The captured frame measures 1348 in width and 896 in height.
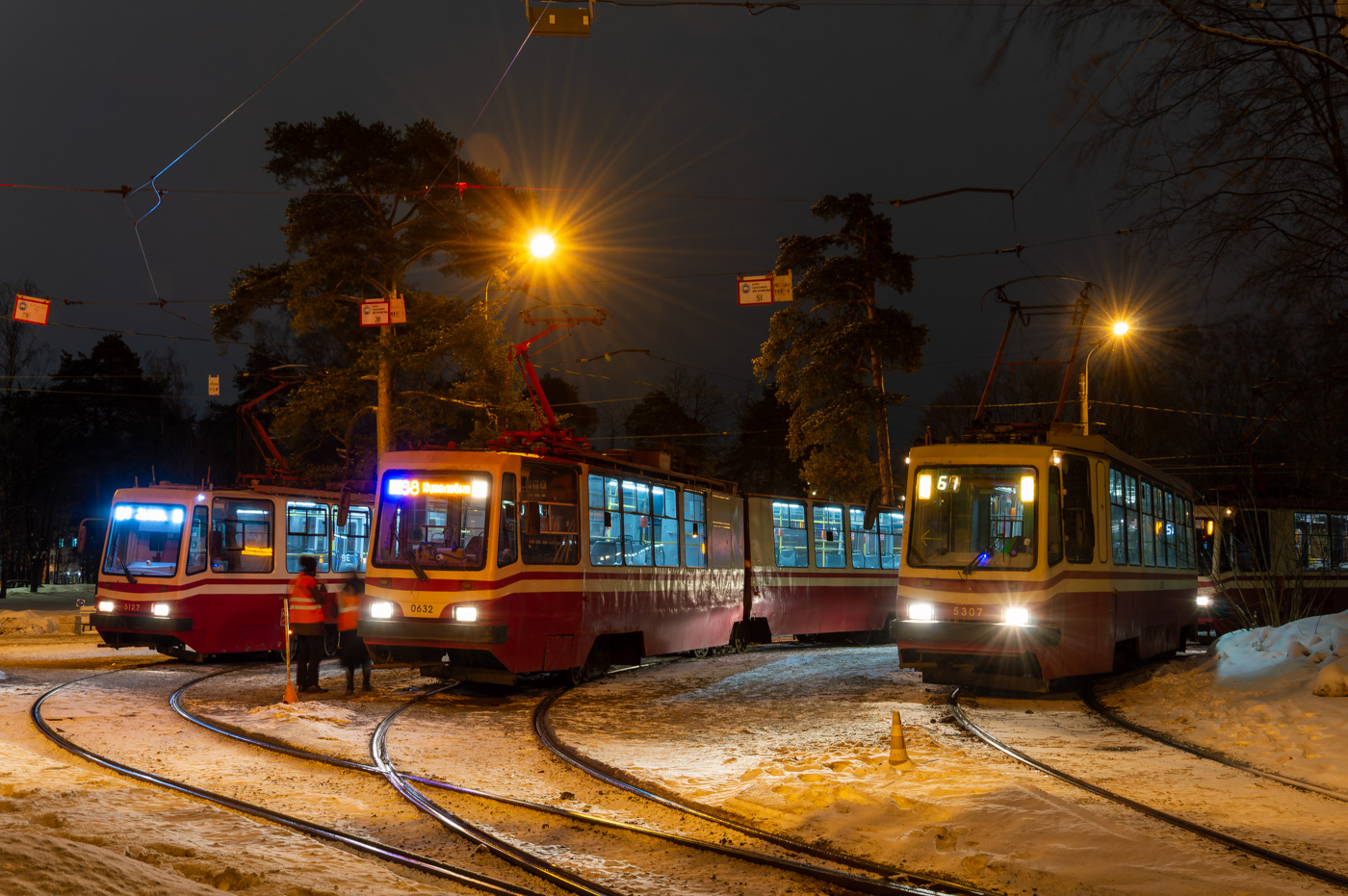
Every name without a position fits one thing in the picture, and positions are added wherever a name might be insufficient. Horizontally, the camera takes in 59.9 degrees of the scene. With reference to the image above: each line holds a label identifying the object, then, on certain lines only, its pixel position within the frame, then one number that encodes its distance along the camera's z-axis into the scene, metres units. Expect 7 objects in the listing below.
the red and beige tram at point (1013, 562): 13.13
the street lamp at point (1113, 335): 25.55
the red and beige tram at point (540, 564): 13.61
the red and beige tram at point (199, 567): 18.19
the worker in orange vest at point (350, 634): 14.98
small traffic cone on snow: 9.16
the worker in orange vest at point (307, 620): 14.34
